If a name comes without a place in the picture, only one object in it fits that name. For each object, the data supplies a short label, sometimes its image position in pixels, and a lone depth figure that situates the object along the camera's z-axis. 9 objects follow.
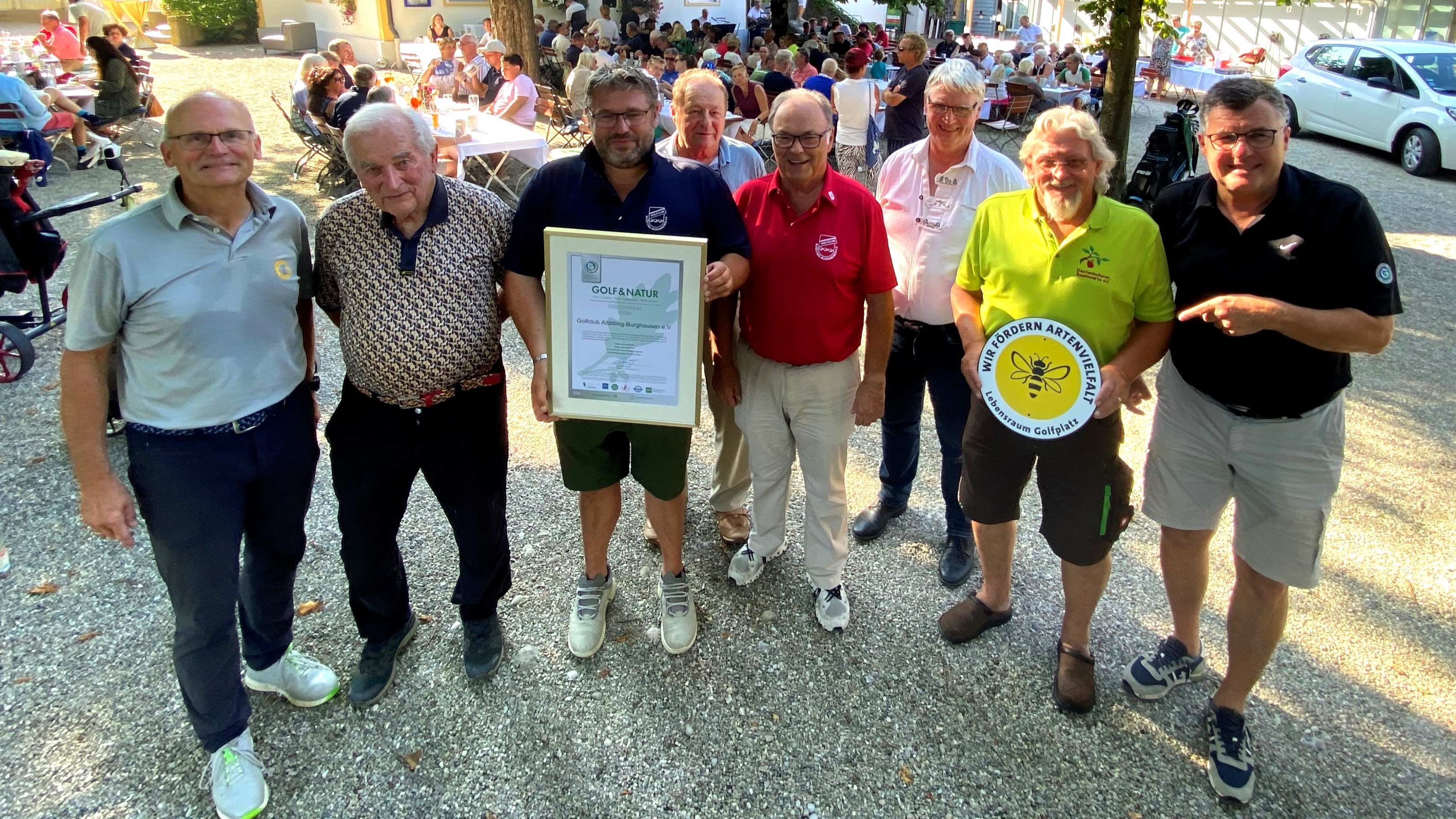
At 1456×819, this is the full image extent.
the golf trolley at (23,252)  5.04
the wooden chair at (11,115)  7.82
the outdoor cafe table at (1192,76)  18.64
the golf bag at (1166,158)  8.60
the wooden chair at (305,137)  9.72
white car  11.74
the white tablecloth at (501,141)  8.28
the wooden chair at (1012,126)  12.36
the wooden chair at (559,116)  11.54
